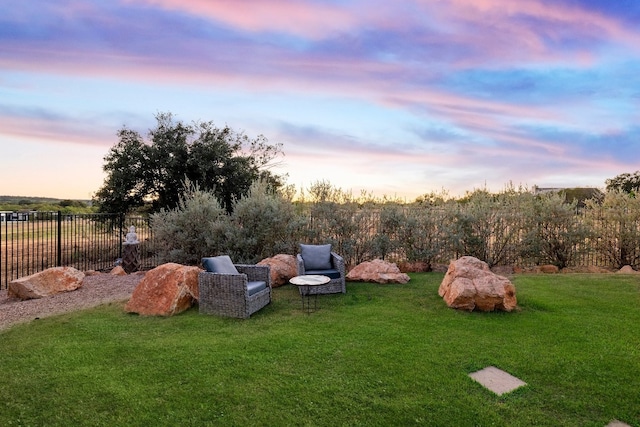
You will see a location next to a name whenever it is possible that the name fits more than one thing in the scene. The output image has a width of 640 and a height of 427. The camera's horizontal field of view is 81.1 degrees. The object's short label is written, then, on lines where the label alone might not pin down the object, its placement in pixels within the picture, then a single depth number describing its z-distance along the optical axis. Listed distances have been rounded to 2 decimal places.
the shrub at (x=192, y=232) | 9.58
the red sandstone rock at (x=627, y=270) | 9.20
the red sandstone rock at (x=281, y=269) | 7.88
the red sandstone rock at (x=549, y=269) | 9.93
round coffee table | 5.93
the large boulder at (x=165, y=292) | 5.81
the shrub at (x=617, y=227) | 10.41
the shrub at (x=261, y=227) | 9.38
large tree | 14.60
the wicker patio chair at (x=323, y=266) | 7.13
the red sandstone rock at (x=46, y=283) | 7.14
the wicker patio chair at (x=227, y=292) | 5.60
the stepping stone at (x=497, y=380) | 3.43
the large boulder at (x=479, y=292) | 5.77
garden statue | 9.84
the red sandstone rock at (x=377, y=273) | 8.13
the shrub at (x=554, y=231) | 10.25
